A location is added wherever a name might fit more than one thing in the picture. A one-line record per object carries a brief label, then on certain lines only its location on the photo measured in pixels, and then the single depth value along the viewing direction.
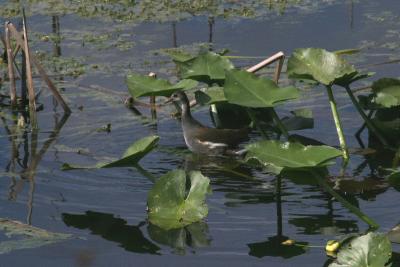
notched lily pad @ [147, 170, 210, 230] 12.85
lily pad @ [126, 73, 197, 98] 15.57
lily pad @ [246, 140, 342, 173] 12.12
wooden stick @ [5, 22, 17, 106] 18.62
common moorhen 16.67
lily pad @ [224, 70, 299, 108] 14.38
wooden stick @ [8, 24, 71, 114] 18.19
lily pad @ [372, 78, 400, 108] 16.09
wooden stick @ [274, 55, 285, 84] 17.84
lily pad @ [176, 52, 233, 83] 15.80
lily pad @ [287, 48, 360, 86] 14.84
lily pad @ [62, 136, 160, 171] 12.95
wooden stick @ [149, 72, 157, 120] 19.17
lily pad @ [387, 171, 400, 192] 12.20
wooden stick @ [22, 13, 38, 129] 17.78
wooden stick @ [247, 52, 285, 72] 17.37
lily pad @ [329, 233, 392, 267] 10.65
